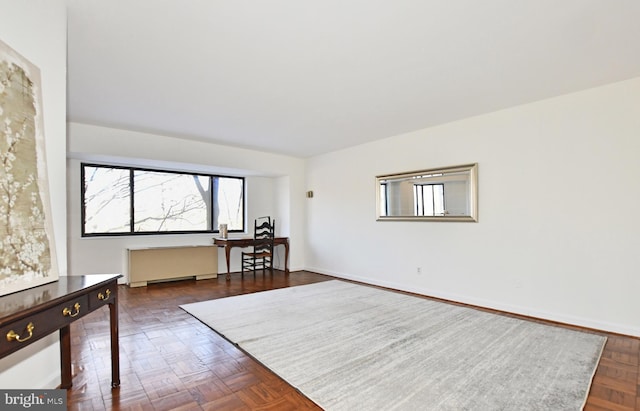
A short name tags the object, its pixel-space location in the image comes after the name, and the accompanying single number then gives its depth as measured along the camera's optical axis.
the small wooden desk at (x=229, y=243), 5.75
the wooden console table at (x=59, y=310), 1.20
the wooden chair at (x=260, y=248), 6.04
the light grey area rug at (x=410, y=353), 1.88
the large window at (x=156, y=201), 5.09
